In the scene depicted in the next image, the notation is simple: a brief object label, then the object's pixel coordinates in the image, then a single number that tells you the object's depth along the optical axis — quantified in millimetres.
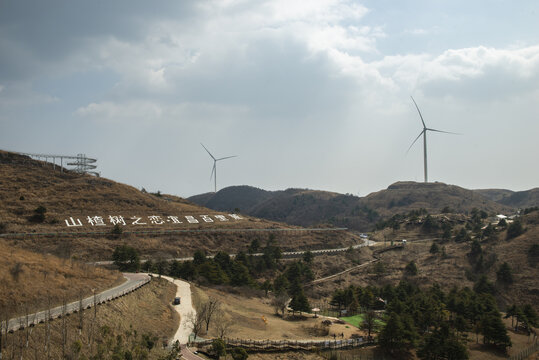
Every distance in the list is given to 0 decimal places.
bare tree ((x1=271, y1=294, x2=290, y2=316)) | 67062
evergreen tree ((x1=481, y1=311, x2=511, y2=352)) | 58219
